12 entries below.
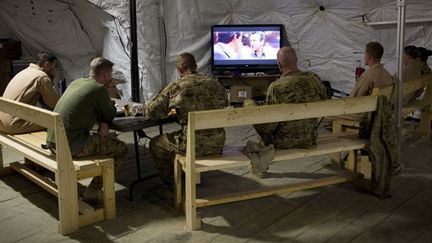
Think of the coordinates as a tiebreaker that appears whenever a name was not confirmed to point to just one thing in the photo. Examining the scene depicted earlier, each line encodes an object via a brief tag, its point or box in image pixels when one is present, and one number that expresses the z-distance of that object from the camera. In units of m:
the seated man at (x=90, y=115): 3.28
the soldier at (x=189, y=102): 3.36
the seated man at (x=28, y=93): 4.02
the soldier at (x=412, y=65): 5.10
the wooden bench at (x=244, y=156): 3.01
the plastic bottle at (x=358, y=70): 6.16
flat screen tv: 7.12
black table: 3.38
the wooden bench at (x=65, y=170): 3.01
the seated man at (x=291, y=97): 3.39
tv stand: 6.96
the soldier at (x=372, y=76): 4.27
